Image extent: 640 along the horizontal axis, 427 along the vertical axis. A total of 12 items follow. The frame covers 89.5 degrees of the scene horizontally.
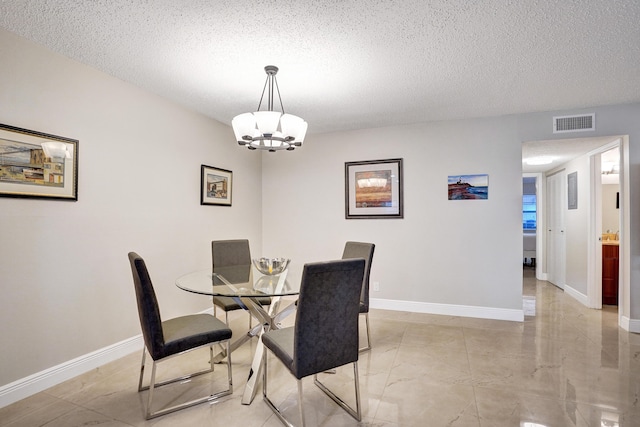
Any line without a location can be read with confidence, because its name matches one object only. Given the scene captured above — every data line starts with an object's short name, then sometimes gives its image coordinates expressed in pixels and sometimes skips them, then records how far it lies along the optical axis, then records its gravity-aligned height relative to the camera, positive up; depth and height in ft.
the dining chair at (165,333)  6.06 -2.42
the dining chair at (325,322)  5.45 -1.85
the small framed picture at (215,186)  12.16 +1.22
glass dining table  6.76 -1.58
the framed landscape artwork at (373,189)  13.75 +1.23
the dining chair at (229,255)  9.65 -1.30
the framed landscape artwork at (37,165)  6.77 +1.16
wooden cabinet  13.93 -2.38
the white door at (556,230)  17.20 -0.71
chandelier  7.34 +2.05
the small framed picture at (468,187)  12.60 +1.22
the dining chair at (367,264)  9.33 -1.36
